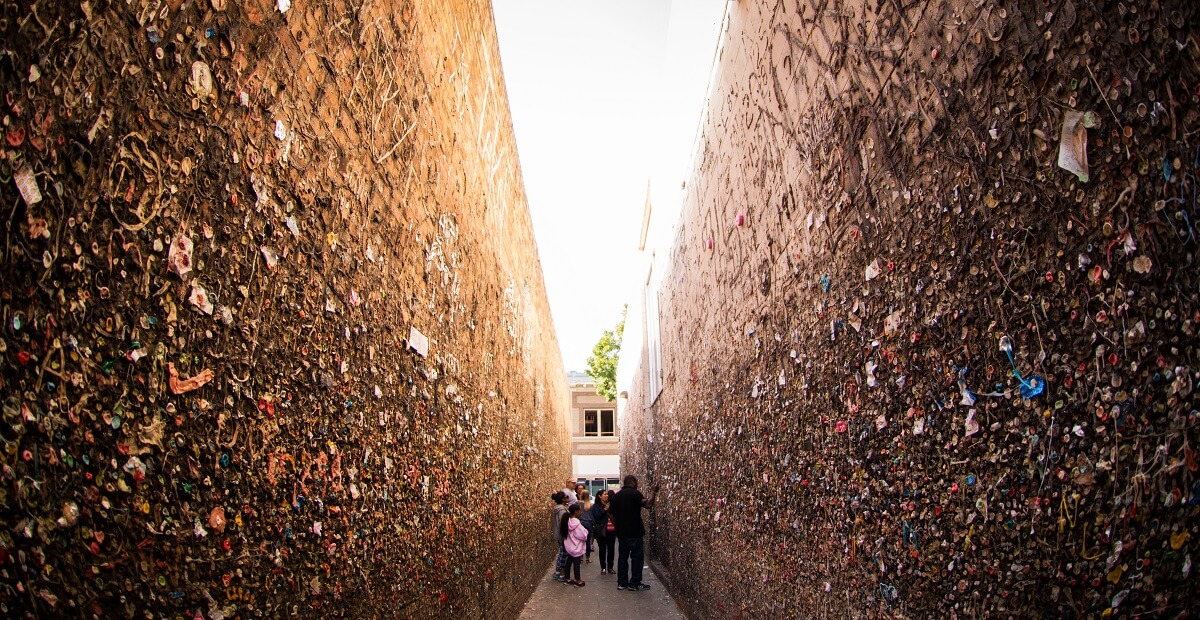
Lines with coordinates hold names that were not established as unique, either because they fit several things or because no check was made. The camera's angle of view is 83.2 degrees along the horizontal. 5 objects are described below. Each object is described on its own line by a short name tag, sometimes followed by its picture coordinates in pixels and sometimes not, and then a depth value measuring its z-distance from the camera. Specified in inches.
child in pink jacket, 318.3
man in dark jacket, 307.9
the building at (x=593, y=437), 1212.5
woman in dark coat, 358.9
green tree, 1142.3
